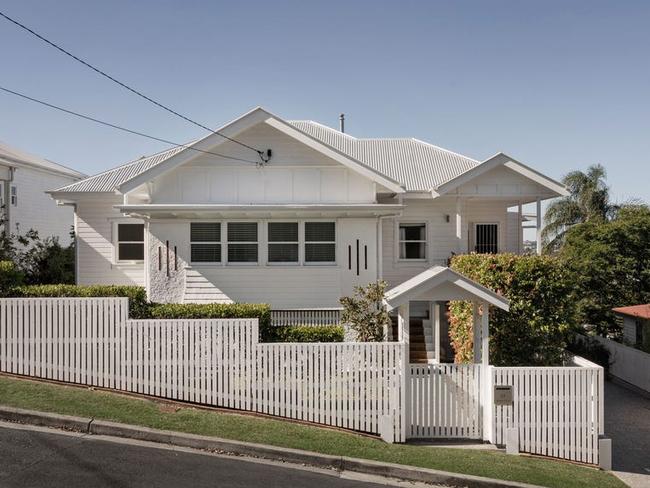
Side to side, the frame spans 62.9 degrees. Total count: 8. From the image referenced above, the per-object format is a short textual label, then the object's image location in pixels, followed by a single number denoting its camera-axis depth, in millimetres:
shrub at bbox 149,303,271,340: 11414
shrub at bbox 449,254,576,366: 11859
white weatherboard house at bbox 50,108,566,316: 15547
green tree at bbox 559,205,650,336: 22922
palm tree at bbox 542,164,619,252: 34625
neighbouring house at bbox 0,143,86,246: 23516
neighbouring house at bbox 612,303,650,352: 17342
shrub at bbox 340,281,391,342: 11750
